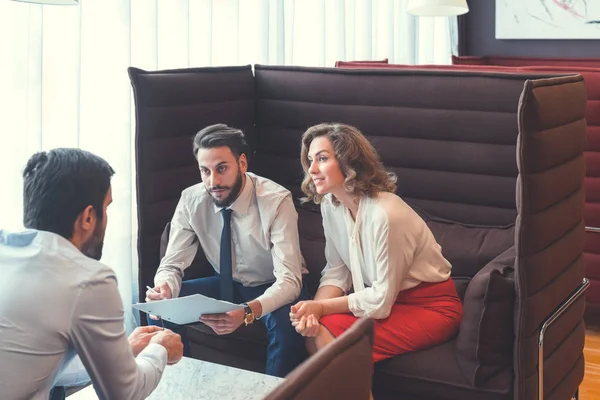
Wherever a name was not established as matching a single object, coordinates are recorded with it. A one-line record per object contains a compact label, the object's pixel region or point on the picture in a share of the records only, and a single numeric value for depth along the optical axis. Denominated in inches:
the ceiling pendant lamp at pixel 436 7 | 197.6
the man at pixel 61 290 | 66.3
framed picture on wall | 245.4
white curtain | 123.2
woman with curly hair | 106.9
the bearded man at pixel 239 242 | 113.4
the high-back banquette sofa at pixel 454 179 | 102.0
